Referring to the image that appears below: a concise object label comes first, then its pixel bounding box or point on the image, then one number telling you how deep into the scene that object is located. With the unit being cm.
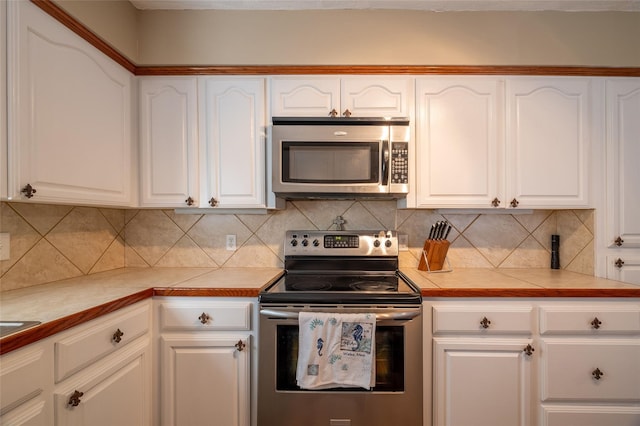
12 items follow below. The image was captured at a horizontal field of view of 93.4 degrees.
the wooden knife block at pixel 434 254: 189
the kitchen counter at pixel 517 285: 145
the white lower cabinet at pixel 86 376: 86
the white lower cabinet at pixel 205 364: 146
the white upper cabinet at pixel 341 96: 178
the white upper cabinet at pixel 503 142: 177
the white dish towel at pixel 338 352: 136
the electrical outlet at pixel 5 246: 134
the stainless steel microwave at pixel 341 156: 170
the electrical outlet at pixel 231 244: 210
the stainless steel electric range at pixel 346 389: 140
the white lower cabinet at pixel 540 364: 145
